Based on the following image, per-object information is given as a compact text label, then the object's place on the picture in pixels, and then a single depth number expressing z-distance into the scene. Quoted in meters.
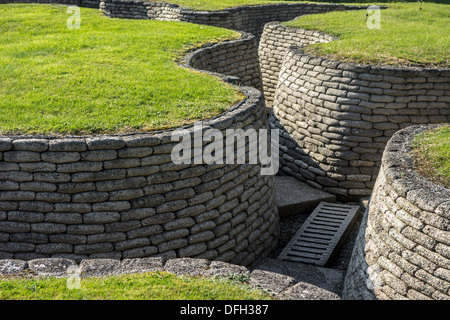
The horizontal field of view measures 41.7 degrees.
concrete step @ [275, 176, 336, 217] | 9.59
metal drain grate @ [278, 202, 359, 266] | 8.21
